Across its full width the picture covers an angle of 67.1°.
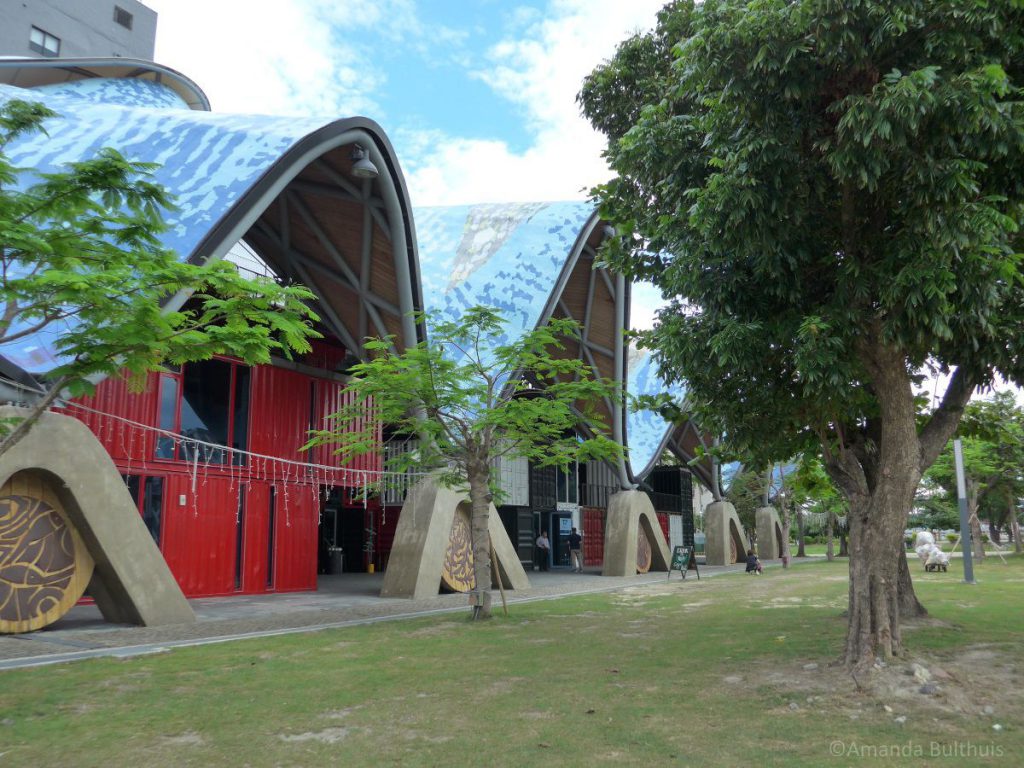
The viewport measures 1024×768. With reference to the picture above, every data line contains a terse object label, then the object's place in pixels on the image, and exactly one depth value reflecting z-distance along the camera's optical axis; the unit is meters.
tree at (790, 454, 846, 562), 13.58
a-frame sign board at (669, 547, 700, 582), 27.93
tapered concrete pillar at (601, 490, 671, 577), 30.25
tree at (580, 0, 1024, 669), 6.90
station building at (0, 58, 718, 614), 15.76
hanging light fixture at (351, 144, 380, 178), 17.47
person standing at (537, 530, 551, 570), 33.91
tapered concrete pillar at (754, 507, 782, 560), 49.88
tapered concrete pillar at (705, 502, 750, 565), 43.81
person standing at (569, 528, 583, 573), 33.91
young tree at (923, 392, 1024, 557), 34.75
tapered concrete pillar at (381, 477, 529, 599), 18.98
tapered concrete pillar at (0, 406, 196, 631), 11.92
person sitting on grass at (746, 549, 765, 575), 31.75
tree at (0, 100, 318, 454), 6.53
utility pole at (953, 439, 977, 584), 22.22
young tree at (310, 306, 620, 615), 13.88
